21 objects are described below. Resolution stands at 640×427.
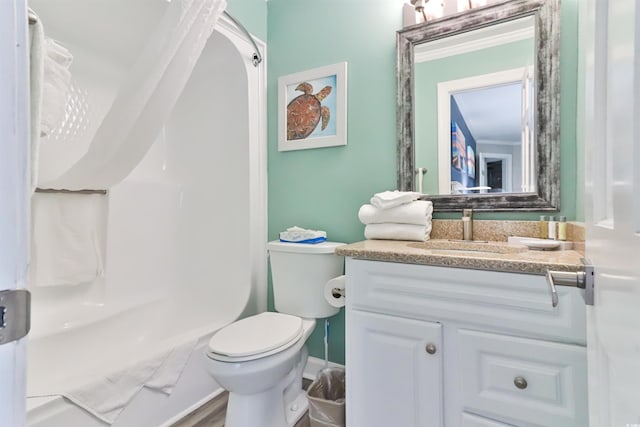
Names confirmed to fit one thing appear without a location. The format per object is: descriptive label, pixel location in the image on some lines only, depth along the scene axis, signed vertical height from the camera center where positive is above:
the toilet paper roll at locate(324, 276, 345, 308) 1.51 -0.40
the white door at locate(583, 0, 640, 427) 0.36 +0.01
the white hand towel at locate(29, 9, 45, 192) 0.59 +0.24
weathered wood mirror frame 1.31 +0.50
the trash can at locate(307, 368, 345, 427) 1.41 -0.89
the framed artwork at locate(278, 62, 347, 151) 1.83 +0.61
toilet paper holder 1.54 -0.40
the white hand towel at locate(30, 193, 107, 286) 1.54 -0.15
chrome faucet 1.46 -0.07
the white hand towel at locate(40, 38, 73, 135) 0.89 +0.38
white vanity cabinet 0.92 -0.46
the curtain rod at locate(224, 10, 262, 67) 1.72 +0.99
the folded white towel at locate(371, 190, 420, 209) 1.47 +0.05
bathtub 1.67 -0.04
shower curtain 1.16 +0.46
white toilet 1.26 -0.56
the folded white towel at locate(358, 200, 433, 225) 1.44 -0.02
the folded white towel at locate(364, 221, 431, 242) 1.45 -0.10
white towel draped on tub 1.20 -0.71
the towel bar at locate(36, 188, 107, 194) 1.51 +0.10
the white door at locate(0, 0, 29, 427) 0.37 +0.03
